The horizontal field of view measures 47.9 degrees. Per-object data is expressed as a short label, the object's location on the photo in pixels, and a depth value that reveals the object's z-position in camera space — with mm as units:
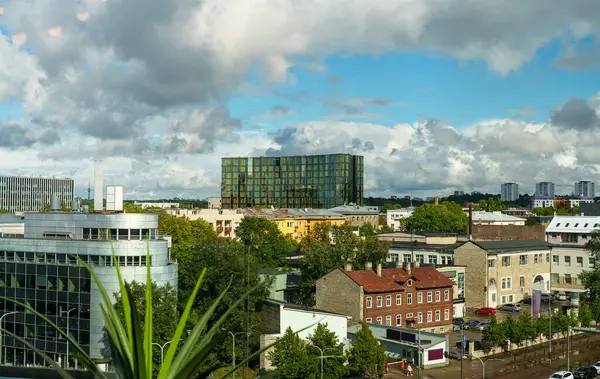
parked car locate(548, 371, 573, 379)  56594
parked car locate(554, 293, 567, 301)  106219
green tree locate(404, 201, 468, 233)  187750
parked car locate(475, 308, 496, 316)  92438
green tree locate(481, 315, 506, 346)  68438
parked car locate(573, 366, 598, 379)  60031
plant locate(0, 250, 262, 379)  10922
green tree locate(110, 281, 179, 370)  56053
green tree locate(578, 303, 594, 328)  76562
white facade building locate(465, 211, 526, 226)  193812
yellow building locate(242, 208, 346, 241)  189375
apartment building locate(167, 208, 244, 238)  166500
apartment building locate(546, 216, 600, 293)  107062
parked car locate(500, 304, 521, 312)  94012
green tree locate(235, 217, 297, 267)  111125
